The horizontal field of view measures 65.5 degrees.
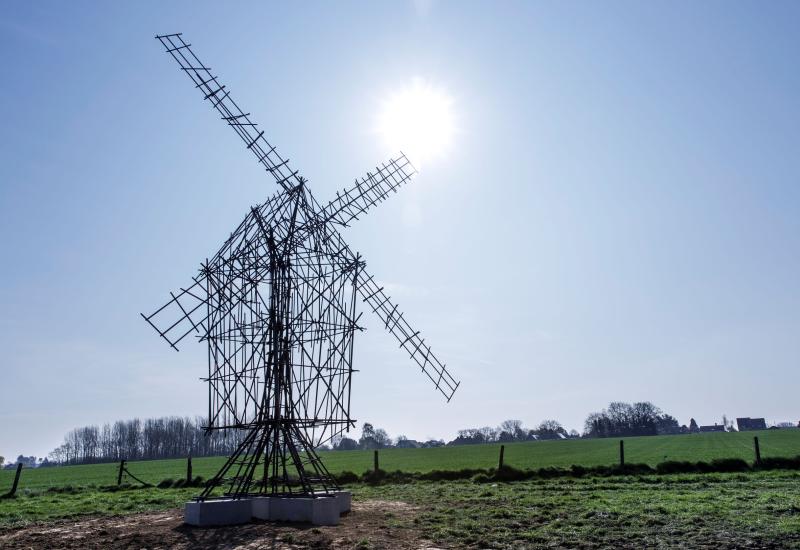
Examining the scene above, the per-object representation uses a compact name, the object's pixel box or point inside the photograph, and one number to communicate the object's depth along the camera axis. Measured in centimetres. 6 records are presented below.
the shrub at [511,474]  2786
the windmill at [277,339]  1664
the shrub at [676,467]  2795
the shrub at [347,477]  3009
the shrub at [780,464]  2812
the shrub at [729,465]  2781
